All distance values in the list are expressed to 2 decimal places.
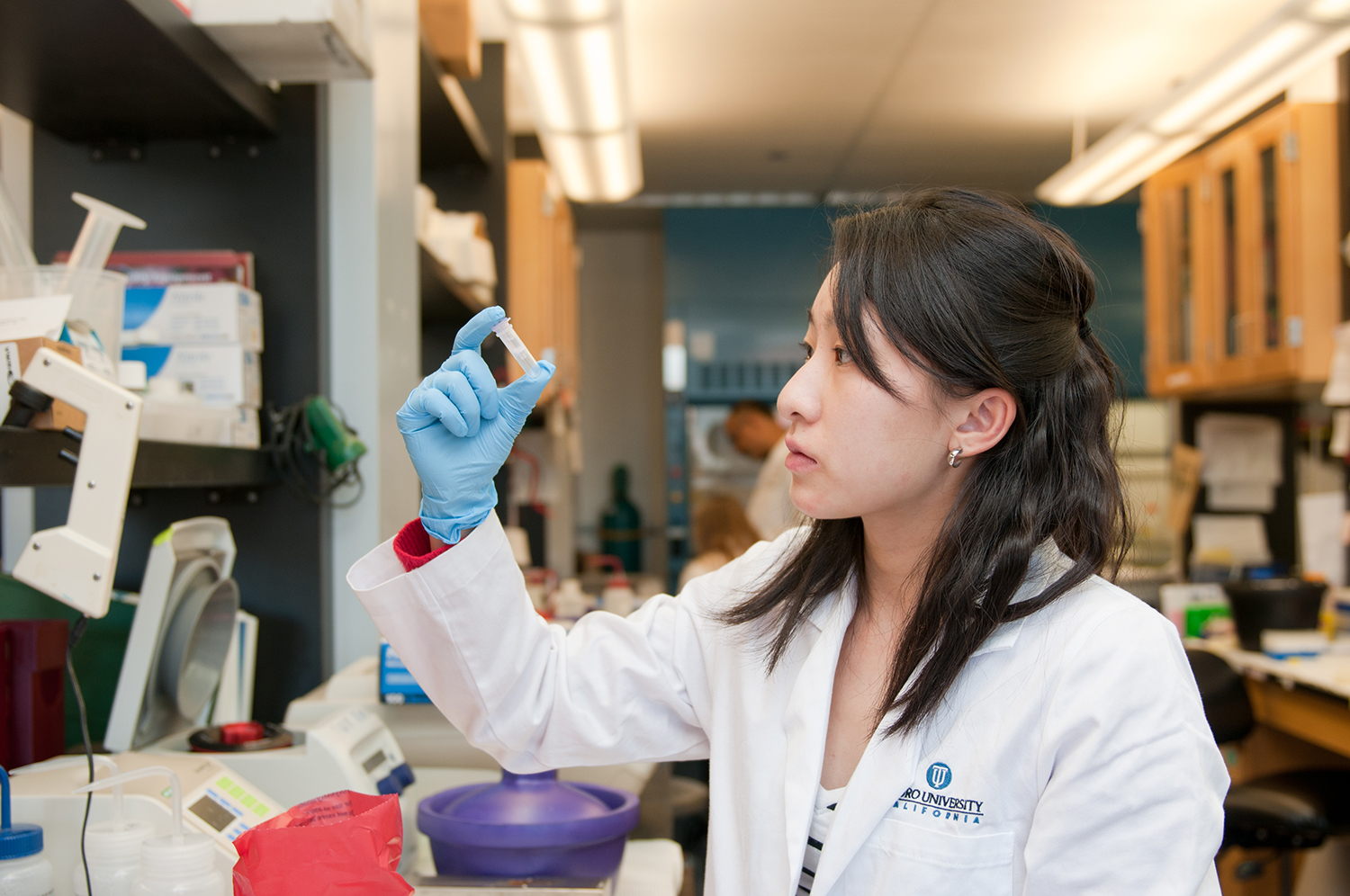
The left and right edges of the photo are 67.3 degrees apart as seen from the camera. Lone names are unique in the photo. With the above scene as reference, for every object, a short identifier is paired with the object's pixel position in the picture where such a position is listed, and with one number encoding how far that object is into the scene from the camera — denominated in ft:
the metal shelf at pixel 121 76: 3.83
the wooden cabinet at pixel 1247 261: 10.19
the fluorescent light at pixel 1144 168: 11.02
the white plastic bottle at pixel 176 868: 2.97
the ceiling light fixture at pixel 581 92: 7.73
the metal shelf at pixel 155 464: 3.03
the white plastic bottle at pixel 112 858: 3.10
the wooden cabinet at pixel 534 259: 10.70
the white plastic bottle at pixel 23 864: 2.97
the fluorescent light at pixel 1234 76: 8.15
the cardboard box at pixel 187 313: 4.96
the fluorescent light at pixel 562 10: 7.50
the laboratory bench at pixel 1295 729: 8.19
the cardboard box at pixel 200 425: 4.02
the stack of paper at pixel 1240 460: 12.76
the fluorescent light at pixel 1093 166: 10.97
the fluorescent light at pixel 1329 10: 7.49
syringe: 4.05
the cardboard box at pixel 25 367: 3.14
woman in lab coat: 2.96
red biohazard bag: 2.83
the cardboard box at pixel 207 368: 4.93
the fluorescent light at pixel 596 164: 10.66
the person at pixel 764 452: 14.40
